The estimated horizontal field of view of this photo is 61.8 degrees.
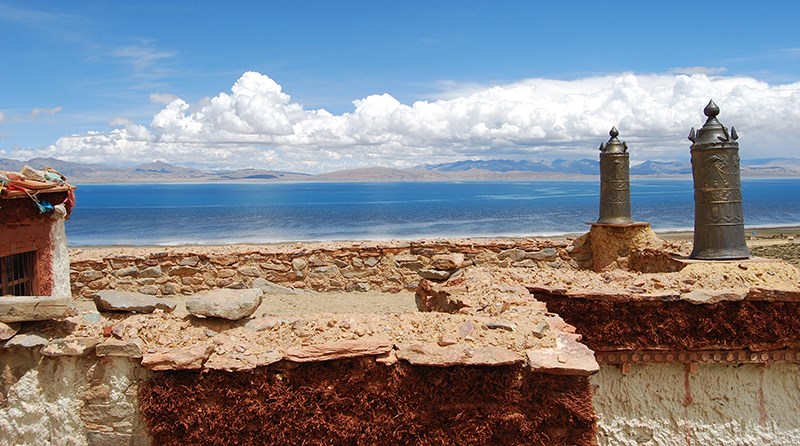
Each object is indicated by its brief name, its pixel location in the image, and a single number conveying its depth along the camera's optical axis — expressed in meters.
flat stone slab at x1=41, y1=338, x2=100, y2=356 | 4.23
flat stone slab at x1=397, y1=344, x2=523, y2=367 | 4.13
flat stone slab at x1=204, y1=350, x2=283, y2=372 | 4.12
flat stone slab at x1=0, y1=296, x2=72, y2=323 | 4.27
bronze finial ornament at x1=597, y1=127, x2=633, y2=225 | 12.12
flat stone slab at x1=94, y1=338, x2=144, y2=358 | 4.20
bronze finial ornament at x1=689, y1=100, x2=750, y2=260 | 9.05
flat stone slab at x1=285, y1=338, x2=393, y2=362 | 4.17
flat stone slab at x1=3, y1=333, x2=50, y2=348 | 4.24
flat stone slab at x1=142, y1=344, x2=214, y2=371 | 4.11
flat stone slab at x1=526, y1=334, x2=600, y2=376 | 4.09
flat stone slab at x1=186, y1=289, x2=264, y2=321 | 5.33
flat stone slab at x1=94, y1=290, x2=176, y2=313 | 5.98
